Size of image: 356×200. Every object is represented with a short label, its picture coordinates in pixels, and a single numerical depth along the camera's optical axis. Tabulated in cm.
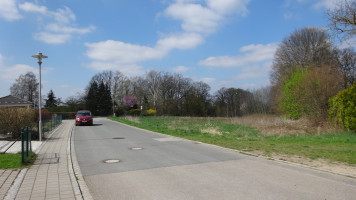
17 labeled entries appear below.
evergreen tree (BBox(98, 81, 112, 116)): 6881
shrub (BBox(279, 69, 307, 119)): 2606
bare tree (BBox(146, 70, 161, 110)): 7500
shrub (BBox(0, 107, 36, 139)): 1495
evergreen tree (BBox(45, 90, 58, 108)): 7778
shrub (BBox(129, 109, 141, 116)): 6091
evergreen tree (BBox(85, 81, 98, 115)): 6800
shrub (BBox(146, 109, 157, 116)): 6244
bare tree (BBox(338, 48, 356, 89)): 3862
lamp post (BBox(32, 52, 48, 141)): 1492
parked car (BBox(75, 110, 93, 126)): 3059
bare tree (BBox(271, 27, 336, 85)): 3688
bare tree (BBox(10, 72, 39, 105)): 6881
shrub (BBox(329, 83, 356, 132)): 1593
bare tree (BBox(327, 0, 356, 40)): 1103
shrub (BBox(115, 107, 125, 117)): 6409
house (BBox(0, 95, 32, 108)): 4826
